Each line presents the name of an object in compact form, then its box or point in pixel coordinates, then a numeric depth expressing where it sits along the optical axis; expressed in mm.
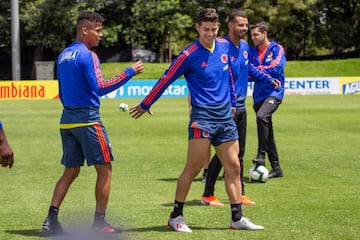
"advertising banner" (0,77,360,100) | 36781
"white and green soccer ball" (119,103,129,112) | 25372
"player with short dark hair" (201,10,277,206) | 8930
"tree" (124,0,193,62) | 57969
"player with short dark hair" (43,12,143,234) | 7254
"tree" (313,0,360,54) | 63094
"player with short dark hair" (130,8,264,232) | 7566
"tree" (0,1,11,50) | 56750
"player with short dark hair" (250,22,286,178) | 11398
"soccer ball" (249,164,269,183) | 11039
